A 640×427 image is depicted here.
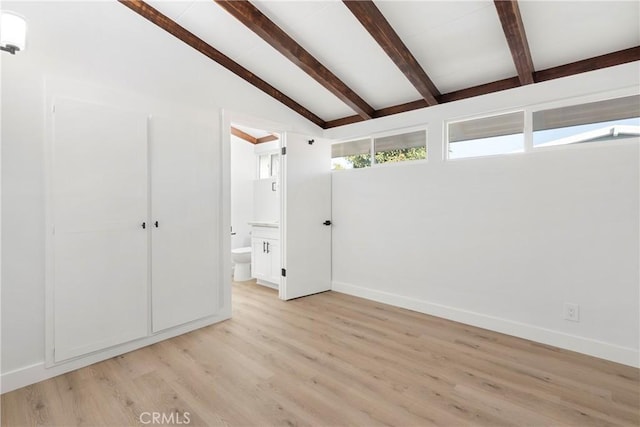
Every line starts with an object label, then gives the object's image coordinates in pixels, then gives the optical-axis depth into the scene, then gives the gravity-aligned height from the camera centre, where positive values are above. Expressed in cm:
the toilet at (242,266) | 494 -92
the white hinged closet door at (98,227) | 222 -14
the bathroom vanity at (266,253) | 431 -64
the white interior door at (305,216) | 391 -8
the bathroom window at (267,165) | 596 +86
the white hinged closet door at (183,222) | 272 -12
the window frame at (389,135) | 352 +94
